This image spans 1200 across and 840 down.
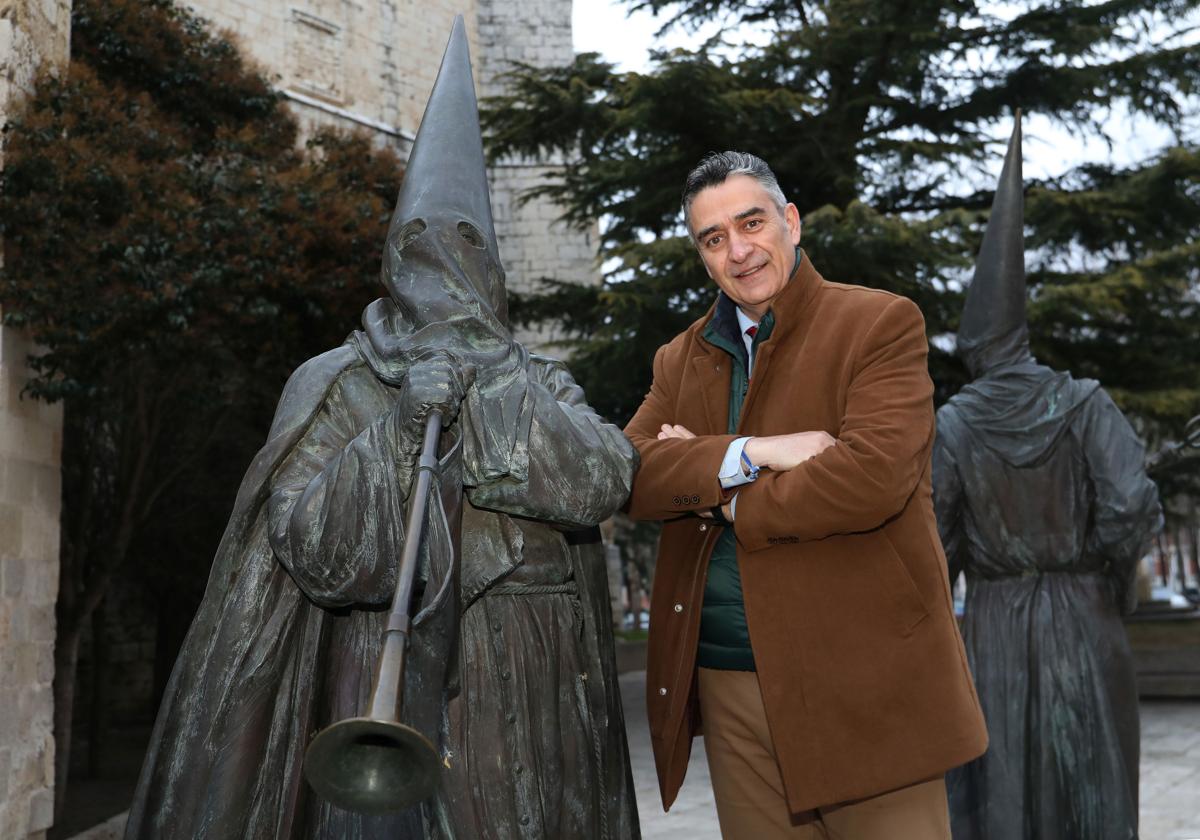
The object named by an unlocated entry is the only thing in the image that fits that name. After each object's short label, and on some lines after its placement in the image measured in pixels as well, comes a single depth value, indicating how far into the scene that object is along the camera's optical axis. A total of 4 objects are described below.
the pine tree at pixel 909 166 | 11.87
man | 2.31
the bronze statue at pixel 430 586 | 2.22
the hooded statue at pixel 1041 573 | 4.32
